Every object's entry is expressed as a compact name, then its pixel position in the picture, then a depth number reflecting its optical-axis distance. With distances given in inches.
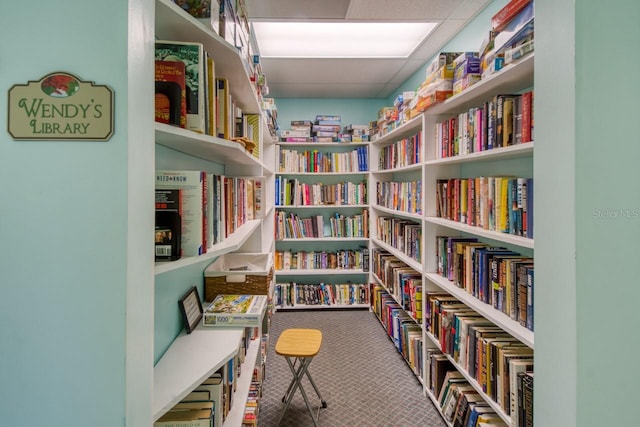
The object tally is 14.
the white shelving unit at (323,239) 162.4
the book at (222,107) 50.4
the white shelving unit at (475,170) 55.3
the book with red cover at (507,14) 53.7
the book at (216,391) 49.1
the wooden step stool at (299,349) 77.9
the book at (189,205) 39.2
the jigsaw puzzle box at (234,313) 56.9
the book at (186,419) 42.0
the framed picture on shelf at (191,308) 54.2
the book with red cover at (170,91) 36.8
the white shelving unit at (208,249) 37.4
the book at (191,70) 39.0
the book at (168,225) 35.8
